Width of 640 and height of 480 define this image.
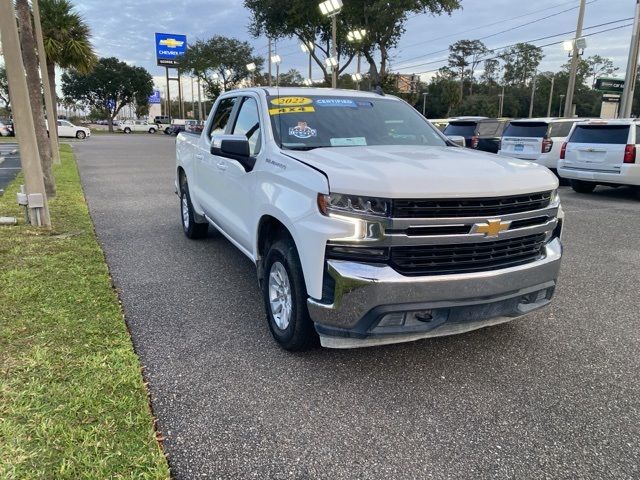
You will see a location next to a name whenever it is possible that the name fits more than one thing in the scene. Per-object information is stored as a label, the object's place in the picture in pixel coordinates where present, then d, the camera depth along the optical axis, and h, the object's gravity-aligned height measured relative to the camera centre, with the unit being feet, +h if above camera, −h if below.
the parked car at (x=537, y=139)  43.96 -1.90
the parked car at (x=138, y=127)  205.96 -5.38
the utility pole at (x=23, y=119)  20.67 -0.27
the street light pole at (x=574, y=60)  74.59 +8.42
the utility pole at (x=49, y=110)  51.13 +0.25
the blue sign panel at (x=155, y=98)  300.20 +9.11
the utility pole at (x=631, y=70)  60.64 +5.69
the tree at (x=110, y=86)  227.40 +12.00
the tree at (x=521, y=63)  294.64 +31.05
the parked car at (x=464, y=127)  55.36 -1.19
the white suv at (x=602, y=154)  34.71 -2.56
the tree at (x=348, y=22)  99.35 +19.21
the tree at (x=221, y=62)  204.40 +20.75
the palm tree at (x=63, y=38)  62.59 +9.24
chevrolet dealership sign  237.25 +30.29
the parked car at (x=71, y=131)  132.05 -4.57
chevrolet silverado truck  9.42 -2.32
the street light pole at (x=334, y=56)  74.01 +9.07
